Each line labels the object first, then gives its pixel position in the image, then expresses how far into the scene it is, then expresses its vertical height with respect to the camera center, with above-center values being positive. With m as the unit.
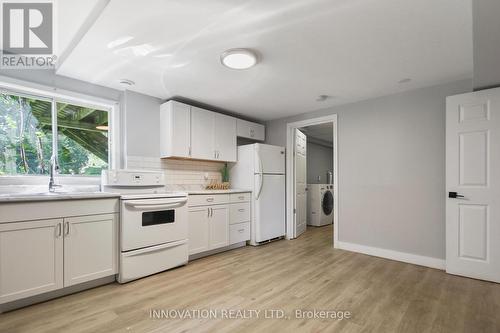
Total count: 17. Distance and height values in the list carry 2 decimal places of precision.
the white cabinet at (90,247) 2.19 -0.76
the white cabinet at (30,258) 1.89 -0.75
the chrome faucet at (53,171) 2.52 -0.05
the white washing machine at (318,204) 5.52 -0.86
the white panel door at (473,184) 2.55 -0.20
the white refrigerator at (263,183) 4.04 -0.29
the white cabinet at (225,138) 3.97 +0.47
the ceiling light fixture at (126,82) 2.93 +1.02
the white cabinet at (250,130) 4.36 +0.67
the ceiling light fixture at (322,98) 3.49 +0.99
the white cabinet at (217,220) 3.24 -0.78
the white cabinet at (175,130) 3.38 +0.52
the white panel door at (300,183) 4.59 -0.33
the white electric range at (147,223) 2.53 -0.63
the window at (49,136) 2.55 +0.36
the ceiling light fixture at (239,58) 2.23 +1.01
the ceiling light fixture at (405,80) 2.87 +1.02
